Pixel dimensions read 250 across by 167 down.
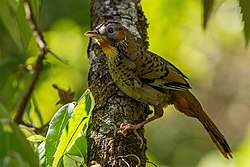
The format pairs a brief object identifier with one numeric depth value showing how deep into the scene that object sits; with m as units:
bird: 4.91
